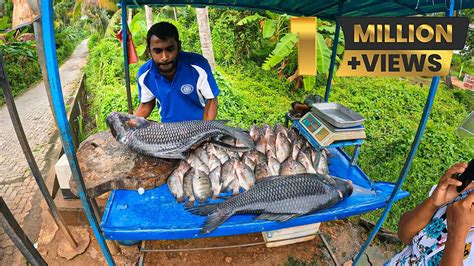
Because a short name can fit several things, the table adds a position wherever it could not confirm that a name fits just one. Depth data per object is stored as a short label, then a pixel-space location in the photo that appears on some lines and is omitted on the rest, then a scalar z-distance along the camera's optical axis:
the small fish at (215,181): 2.38
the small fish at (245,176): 2.46
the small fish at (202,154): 2.58
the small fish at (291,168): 2.58
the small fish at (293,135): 2.94
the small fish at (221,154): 2.61
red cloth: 3.95
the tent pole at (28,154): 2.25
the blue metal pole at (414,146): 2.15
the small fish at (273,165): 2.58
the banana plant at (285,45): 6.30
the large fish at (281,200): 2.21
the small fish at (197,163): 2.49
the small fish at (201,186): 2.31
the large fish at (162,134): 2.41
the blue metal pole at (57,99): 1.57
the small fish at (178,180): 2.34
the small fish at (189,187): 2.34
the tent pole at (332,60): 3.98
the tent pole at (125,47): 3.77
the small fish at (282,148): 2.75
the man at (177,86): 3.17
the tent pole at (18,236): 2.34
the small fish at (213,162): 2.52
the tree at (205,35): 7.04
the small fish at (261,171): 2.52
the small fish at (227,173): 2.44
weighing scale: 2.51
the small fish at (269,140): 2.77
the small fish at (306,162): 2.64
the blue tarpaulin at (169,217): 2.08
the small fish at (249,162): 2.59
